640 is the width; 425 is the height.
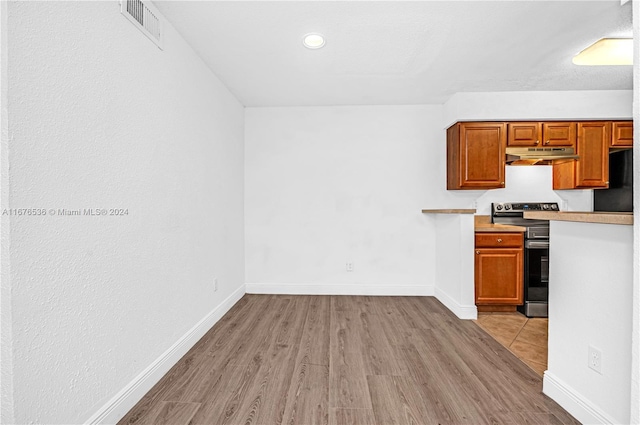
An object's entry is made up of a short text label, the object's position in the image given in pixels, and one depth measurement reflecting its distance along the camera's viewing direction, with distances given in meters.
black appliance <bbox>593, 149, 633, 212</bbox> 3.66
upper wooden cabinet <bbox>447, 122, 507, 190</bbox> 3.64
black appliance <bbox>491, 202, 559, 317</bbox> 3.35
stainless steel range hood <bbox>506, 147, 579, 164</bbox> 3.57
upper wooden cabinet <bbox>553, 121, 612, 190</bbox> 3.67
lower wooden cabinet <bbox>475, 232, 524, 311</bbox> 3.40
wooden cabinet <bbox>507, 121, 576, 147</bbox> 3.65
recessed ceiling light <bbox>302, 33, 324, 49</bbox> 2.41
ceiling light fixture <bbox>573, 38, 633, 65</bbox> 2.84
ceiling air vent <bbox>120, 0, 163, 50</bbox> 1.78
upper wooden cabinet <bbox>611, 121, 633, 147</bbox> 3.67
